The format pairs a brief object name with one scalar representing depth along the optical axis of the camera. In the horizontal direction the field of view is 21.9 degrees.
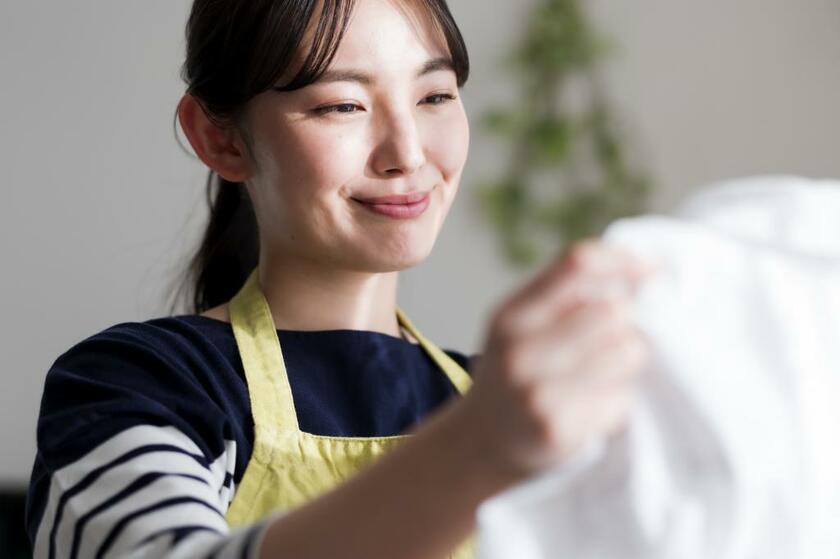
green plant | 2.31
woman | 1.07
